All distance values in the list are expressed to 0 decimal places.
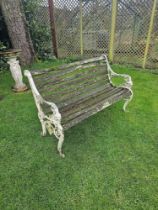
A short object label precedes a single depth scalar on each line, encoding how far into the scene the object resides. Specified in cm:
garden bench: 221
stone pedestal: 358
